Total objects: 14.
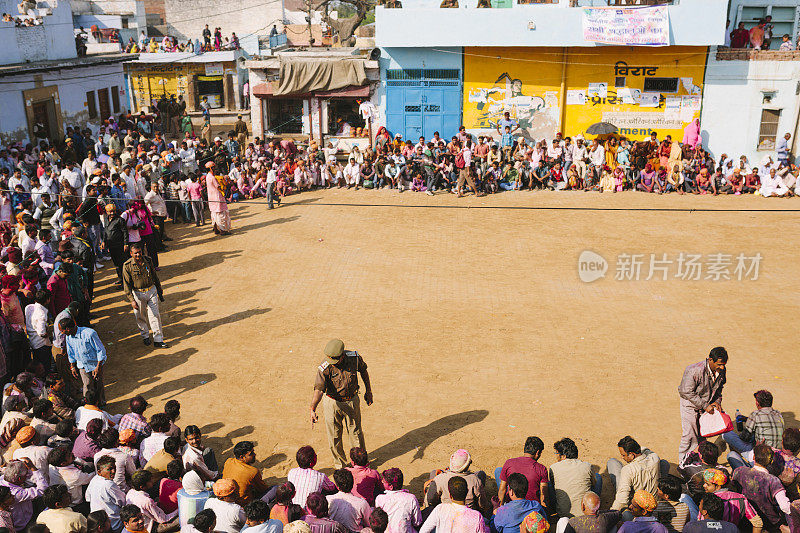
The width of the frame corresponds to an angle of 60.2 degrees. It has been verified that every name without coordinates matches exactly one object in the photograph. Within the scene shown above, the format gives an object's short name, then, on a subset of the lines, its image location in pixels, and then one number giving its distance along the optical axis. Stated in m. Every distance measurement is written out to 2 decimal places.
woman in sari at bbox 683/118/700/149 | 20.39
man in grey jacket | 7.28
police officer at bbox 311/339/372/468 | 7.18
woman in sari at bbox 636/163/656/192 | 19.05
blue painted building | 21.55
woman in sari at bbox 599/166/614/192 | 19.31
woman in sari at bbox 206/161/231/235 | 15.29
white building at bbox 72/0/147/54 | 37.97
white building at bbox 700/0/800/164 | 19.89
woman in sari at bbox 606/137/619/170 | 19.92
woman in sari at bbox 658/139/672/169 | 19.78
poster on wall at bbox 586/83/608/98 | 21.11
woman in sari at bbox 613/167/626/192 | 19.20
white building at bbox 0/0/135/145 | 19.33
